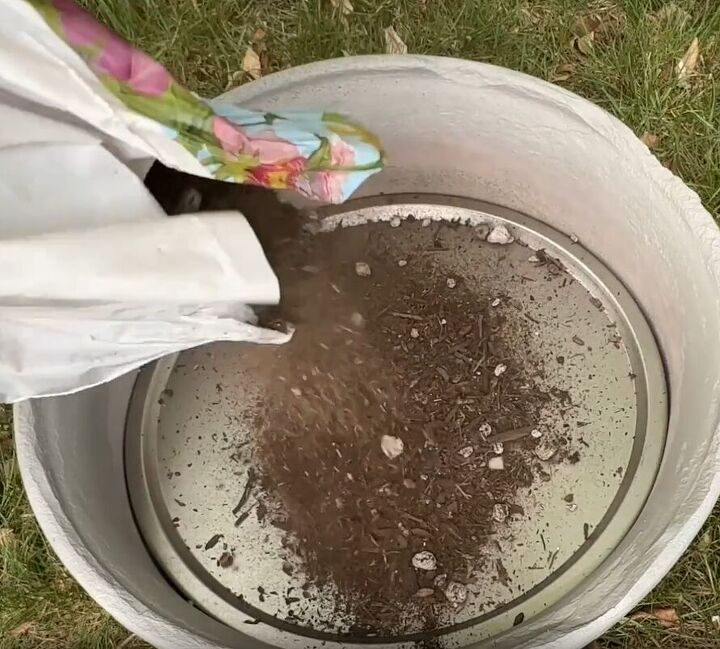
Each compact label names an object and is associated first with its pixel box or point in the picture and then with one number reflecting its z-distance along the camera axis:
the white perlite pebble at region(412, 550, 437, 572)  0.96
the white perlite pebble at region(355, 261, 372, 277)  1.08
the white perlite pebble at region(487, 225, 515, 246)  1.10
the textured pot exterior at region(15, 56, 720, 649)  0.76
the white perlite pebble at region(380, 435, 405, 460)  1.00
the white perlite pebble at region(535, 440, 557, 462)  0.99
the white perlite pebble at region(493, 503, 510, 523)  0.97
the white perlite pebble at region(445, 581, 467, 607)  0.95
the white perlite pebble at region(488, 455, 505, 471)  0.99
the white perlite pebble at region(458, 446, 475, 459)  1.00
